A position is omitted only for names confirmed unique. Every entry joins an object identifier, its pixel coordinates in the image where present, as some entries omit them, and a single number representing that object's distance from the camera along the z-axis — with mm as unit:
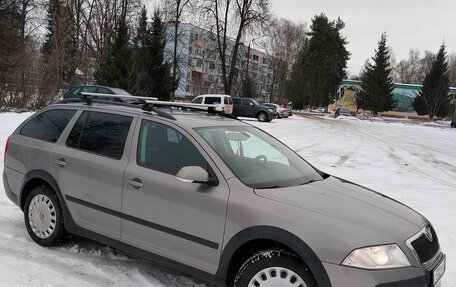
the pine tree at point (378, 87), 65375
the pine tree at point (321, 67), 72188
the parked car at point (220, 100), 27625
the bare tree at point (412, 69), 104375
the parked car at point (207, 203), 2799
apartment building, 41438
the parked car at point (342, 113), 56197
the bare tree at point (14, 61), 21328
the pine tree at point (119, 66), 28008
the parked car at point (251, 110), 29250
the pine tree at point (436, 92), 60719
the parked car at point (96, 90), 19906
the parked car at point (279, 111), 37206
